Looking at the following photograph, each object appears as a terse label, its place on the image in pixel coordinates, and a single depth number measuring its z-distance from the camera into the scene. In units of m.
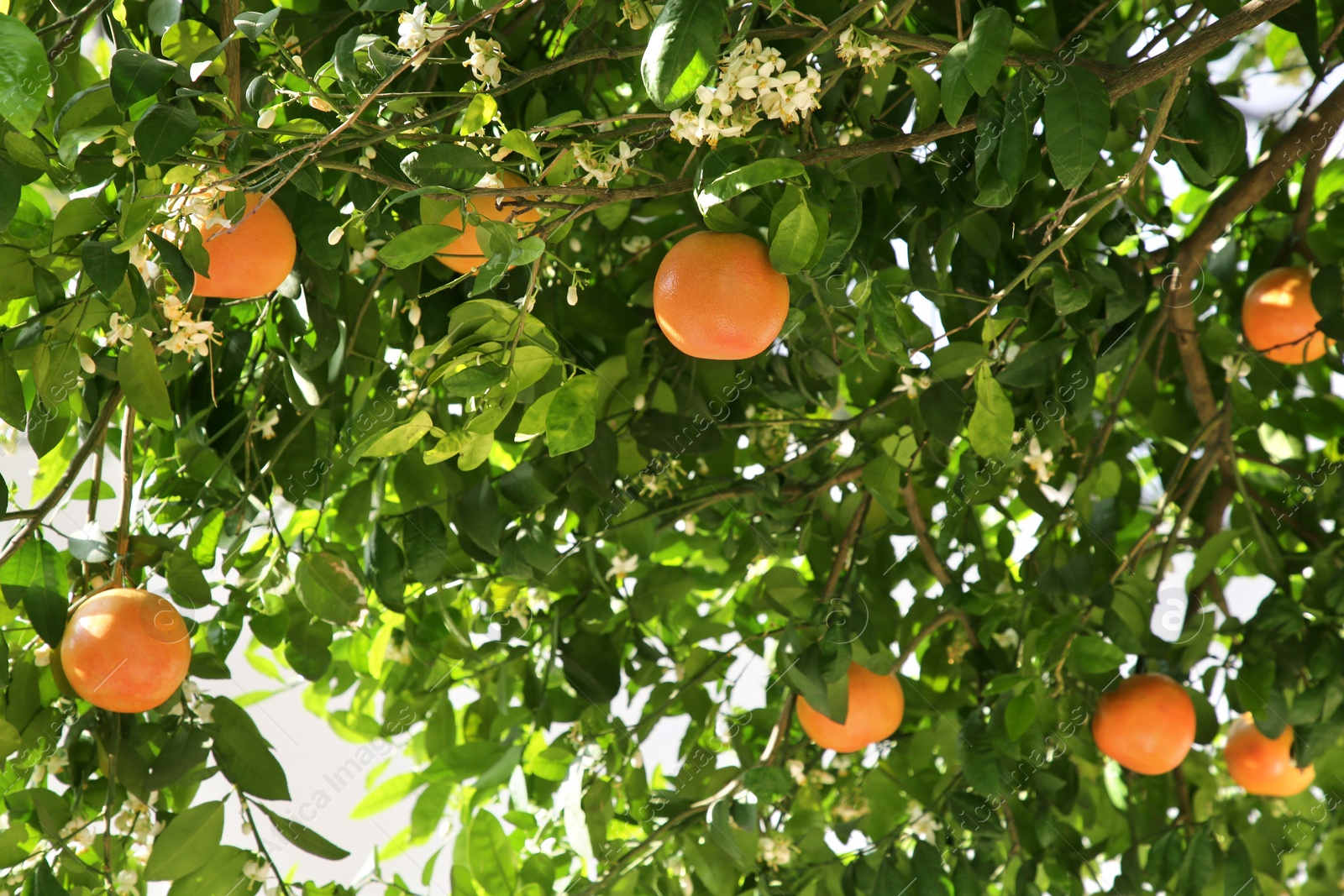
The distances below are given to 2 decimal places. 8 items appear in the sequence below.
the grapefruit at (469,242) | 3.52
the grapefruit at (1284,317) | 3.93
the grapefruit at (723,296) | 3.41
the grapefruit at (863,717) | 3.80
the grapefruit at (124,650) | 3.55
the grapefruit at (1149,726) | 3.81
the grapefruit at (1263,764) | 3.96
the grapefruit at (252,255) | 3.46
